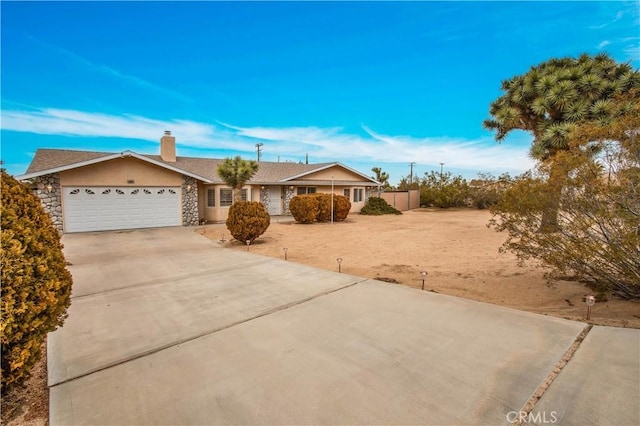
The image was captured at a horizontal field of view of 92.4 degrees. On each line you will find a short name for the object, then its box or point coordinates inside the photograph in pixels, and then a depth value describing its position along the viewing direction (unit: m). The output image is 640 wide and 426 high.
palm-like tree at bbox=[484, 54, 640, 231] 13.66
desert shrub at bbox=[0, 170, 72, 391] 2.39
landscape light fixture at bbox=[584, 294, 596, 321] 4.36
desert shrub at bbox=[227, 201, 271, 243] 11.18
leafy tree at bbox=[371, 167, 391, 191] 39.40
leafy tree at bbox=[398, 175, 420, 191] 36.66
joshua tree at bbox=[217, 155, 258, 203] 16.77
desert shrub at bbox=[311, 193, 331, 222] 18.27
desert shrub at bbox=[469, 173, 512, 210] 27.22
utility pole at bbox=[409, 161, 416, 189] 42.51
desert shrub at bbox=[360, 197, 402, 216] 24.30
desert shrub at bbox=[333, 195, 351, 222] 19.05
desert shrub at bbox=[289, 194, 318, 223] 17.47
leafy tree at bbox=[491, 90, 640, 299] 4.58
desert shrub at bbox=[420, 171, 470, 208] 29.03
